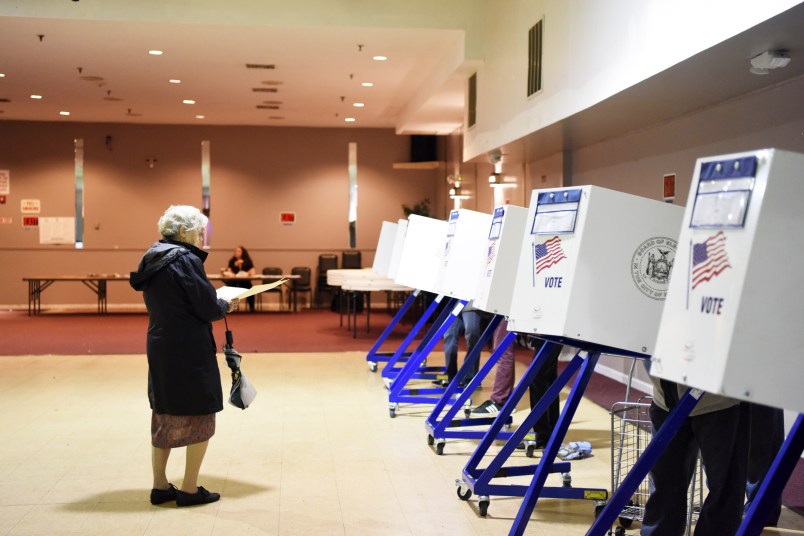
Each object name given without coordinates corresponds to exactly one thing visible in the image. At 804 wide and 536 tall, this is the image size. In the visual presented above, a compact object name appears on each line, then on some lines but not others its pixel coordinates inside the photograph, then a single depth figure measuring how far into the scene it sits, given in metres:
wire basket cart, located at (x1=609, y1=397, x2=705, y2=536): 3.76
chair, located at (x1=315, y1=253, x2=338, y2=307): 17.02
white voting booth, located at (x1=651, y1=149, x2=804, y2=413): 2.11
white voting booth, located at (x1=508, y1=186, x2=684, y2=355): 3.22
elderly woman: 4.20
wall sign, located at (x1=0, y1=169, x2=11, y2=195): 16.70
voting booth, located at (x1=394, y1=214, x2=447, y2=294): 7.17
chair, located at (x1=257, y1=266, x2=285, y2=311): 16.86
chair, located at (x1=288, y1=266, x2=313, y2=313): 16.78
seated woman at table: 15.71
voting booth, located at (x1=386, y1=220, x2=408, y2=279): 8.41
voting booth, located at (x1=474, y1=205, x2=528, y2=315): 4.78
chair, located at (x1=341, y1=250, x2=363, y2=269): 17.05
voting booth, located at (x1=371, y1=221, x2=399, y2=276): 9.88
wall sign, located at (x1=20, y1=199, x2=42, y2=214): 16.77
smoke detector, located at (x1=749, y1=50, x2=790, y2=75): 4.55
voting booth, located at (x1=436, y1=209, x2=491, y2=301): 5.94
